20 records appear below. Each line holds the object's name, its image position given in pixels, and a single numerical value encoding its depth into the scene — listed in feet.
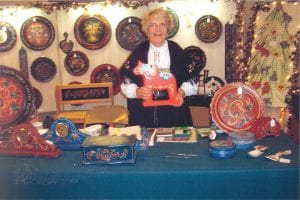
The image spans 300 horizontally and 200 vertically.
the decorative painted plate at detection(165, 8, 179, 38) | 16.60
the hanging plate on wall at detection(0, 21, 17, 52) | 16.81
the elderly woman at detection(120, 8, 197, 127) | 7.63
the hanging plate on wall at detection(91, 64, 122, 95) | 17.33
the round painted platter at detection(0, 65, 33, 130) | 6.11
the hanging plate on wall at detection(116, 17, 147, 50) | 16.96
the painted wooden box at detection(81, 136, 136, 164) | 5.35
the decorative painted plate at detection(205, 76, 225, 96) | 16.74
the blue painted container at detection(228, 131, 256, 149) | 5.85
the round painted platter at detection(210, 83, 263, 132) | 6.43
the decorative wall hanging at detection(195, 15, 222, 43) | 16.72
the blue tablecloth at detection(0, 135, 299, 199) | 5.12
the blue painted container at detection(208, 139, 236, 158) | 5.46
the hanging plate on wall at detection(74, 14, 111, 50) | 17.03
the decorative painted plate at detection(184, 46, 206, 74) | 16.84
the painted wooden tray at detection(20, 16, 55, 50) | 16.97
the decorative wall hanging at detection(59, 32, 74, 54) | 17.30
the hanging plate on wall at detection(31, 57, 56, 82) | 17.30
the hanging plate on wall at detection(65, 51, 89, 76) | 17.34
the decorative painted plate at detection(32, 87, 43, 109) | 17.46
